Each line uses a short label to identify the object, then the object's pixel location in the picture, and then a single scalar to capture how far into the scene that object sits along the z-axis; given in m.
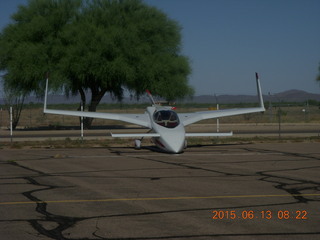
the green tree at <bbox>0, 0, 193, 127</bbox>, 40.16
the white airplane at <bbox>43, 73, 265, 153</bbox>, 22.38
